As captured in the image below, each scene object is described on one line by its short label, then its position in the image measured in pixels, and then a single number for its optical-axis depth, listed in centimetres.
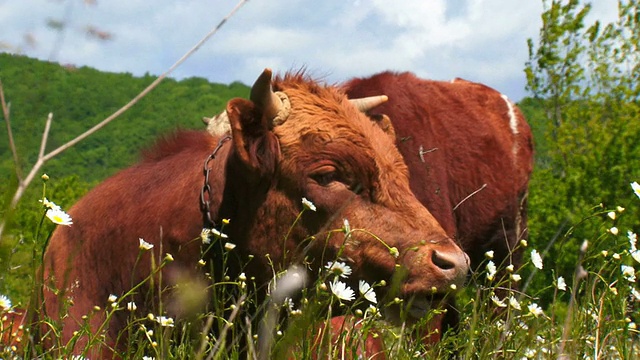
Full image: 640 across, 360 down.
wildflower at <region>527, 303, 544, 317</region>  609
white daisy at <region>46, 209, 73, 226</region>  518
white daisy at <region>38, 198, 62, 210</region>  518
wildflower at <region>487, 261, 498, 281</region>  675
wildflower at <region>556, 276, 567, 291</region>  603
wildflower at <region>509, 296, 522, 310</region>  600
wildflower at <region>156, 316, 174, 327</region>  609
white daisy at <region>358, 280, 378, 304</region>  579
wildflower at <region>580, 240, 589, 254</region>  390
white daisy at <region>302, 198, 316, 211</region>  666
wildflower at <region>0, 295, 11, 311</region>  509
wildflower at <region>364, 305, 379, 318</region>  567
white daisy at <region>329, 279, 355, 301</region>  566
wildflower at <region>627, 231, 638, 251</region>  675
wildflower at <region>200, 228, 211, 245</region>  671
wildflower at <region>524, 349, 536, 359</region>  561
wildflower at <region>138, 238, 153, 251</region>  555
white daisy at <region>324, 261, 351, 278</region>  574
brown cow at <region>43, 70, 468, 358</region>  869
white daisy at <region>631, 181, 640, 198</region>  696
